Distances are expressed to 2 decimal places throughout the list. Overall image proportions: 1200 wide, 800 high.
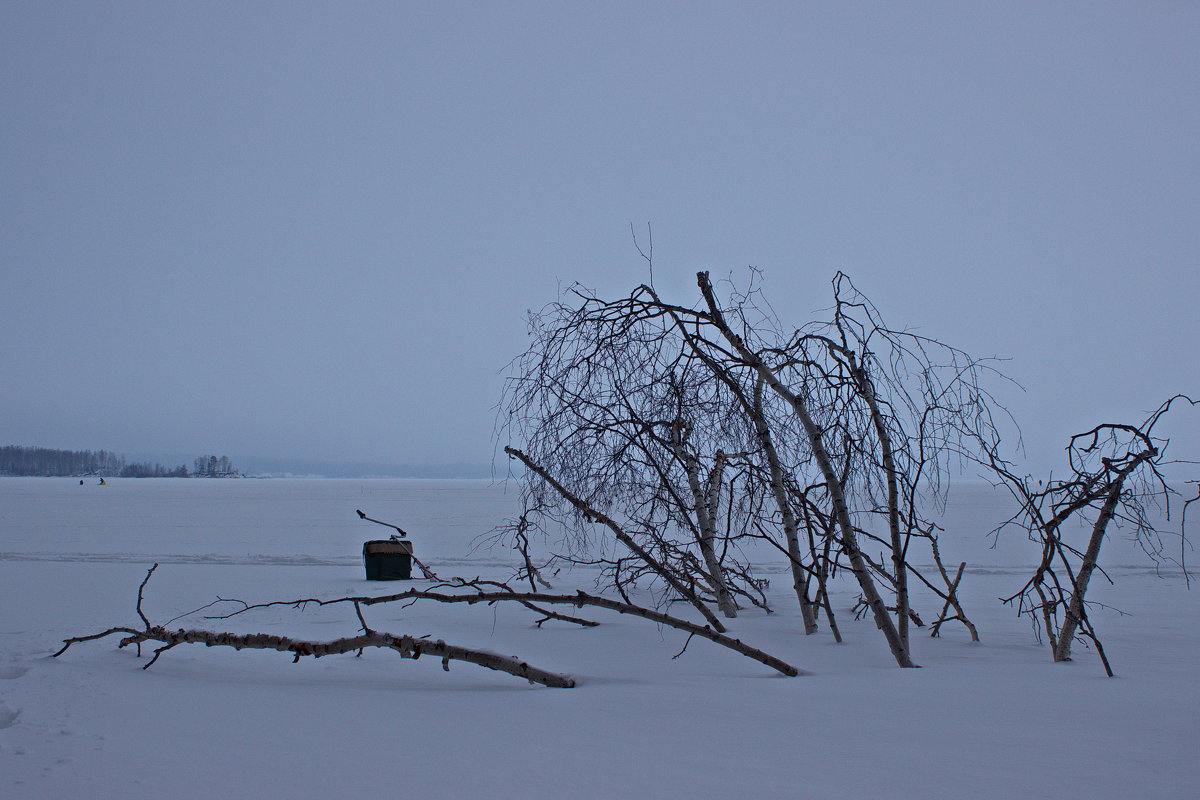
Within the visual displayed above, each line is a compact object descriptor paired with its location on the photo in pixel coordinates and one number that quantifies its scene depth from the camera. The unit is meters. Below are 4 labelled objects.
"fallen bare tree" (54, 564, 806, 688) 4.21
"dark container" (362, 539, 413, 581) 11.75
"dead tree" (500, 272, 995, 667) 4.76
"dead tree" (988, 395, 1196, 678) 4.75
